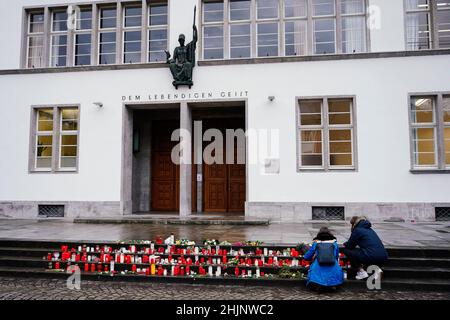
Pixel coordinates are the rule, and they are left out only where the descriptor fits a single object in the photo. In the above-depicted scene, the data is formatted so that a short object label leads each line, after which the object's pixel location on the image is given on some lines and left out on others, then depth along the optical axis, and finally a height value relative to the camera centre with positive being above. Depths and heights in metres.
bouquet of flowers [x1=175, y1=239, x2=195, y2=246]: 8.23 -1.24
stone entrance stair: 6.82 -1.67
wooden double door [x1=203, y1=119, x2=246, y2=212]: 15.12 +0.10
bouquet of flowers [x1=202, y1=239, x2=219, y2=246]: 8.18 -1.22
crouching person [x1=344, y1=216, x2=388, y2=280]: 6.73 -1.14
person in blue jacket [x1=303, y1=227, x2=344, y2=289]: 6.45 -1.46
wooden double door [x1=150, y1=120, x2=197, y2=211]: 15.56 +0.60
